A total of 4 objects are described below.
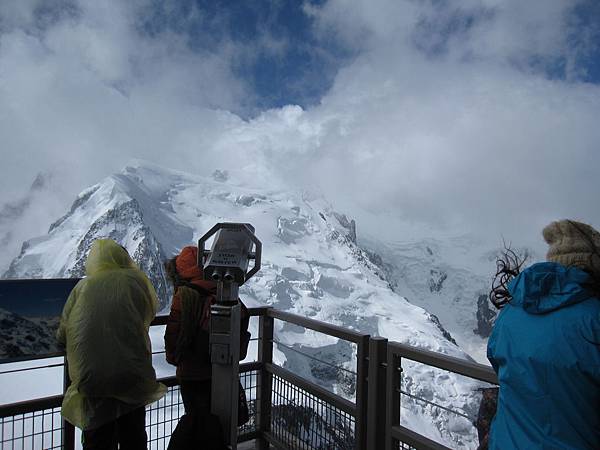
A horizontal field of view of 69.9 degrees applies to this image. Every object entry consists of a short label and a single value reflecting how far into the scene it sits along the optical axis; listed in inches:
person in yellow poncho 91.5
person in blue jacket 49.4
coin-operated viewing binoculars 89.2
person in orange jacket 100.7
